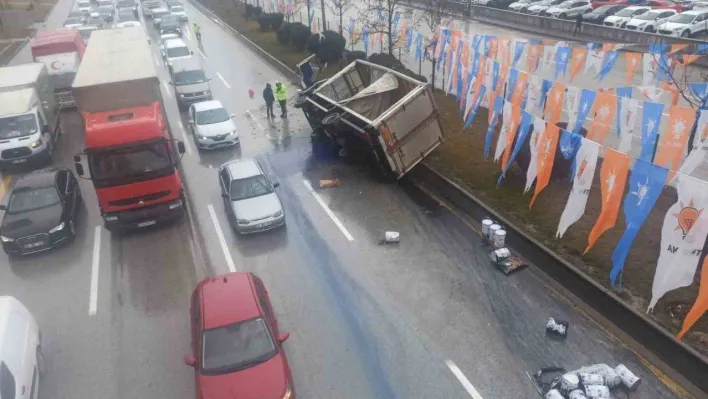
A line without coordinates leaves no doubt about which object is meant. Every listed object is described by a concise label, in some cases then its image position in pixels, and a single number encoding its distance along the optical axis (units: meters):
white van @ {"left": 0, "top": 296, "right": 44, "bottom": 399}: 7.91
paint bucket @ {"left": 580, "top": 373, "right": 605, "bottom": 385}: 8.55
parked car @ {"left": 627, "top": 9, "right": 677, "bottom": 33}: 32.06
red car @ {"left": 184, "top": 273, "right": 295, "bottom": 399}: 8.13
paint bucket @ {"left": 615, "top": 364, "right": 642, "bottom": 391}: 8.59
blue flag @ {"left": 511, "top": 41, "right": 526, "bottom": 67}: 20.06
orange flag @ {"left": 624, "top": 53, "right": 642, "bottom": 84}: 17.59
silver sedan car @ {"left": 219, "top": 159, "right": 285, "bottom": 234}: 13.74
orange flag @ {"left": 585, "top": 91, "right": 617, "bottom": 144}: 13.41
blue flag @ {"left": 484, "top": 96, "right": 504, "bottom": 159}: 14.67
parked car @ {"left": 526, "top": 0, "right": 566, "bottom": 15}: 40.88
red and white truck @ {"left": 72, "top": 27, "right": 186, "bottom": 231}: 12.91
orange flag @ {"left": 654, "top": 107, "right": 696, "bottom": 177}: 11.81
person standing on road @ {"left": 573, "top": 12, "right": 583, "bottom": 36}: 34.00
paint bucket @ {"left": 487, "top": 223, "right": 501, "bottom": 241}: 12.76
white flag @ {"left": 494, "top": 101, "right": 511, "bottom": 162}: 14.01
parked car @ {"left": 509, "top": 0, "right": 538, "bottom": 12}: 42.97
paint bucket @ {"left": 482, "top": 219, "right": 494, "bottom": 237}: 13.00
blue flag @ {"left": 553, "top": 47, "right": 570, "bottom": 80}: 18.93
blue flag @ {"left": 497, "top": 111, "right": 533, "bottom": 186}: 13.07
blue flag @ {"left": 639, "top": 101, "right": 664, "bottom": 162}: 12.31
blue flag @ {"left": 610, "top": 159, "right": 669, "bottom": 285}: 9.22
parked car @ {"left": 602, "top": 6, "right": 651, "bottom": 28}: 33.75
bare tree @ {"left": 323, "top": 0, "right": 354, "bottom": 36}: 33.08
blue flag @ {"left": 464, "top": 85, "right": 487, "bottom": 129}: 17.58
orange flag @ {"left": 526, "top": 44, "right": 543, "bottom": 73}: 19.78
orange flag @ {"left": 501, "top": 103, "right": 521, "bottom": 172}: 13.66
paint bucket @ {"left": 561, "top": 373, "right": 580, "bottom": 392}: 8.49
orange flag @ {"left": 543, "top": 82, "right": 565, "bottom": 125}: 14.66
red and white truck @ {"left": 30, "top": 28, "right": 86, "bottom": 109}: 24.73
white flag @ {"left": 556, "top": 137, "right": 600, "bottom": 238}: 10.77
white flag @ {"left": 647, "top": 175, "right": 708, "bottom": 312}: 8.62
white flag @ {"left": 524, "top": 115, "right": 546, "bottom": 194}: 12.40
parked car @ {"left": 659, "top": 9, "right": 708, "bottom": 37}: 30.19
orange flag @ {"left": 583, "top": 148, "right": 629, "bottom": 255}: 9.99
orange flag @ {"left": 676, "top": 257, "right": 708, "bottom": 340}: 8.56
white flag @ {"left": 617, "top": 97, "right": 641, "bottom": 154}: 13.37
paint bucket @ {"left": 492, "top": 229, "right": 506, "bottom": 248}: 12.55
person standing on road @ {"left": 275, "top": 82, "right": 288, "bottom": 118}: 22.31
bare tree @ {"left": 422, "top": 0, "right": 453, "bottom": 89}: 24.14
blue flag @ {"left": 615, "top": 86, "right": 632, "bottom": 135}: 14.66
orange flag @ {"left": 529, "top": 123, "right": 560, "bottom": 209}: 12.08
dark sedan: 13.20
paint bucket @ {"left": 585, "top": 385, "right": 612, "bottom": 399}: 8.30
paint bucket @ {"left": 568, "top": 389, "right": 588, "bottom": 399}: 8.30
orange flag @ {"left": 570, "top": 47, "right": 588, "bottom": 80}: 18.83
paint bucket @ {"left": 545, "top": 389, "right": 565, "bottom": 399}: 8.41
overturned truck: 15.44
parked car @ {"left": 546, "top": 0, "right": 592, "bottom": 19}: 38.91
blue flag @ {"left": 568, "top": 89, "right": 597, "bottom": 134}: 14.12
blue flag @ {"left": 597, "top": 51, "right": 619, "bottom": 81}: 18.55
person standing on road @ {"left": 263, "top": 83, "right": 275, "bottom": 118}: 22.33
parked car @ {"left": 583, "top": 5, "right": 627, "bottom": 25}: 37.34
